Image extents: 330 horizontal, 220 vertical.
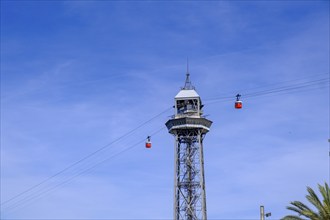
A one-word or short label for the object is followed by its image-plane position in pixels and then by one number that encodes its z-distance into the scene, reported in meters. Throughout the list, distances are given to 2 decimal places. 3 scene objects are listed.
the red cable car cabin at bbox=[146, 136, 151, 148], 95.94
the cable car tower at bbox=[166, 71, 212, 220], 114.31
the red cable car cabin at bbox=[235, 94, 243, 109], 70.81
